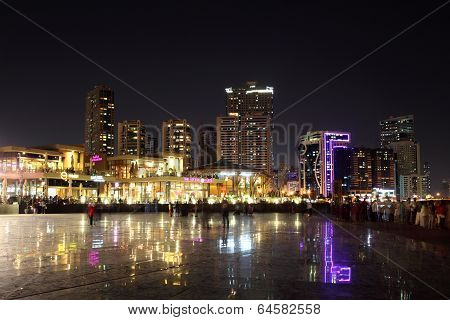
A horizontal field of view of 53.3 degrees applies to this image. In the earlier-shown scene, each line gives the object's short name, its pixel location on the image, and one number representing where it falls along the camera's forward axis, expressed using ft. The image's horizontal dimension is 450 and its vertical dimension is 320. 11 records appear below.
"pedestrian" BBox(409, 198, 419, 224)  92.30
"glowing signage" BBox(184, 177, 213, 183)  219.49
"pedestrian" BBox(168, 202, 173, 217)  127.44
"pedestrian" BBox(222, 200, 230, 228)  74.99
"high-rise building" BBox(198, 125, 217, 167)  594.45
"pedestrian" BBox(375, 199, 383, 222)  106.32
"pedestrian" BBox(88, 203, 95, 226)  85.10
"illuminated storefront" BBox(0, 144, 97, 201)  211.61
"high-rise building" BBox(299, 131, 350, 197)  615.16
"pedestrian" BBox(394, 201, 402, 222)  101.50
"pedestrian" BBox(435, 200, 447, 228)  76.18
